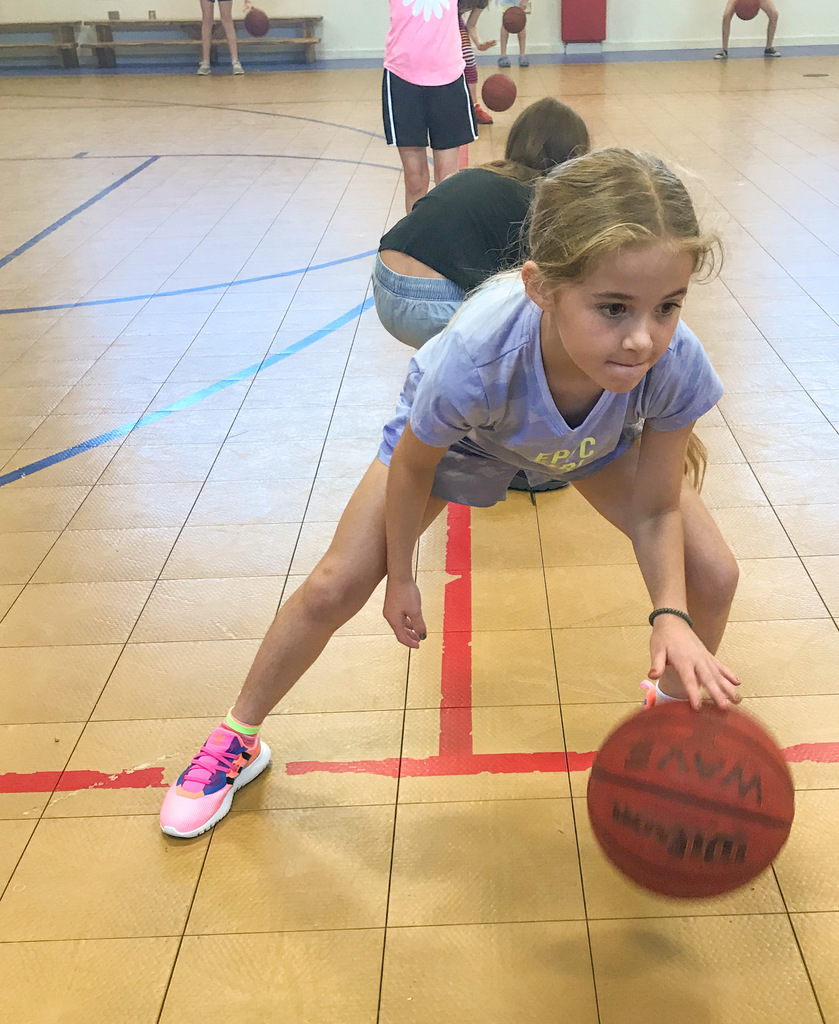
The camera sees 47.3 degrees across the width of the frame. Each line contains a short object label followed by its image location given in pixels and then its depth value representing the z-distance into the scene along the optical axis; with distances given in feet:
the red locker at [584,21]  44.11
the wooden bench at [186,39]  43.96
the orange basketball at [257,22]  42.68
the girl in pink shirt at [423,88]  16.21
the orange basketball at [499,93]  29.19
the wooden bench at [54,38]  44.14
